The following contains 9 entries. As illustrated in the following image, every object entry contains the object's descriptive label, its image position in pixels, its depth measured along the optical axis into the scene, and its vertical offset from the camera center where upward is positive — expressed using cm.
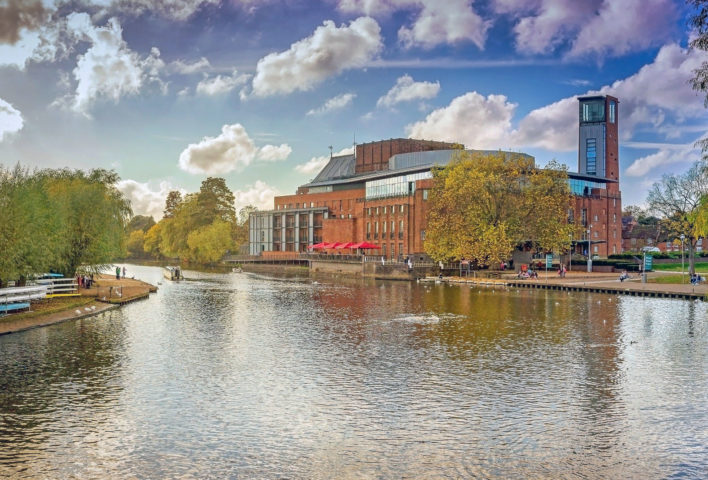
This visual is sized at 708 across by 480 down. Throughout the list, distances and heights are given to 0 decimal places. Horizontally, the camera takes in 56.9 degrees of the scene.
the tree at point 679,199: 8698 +865
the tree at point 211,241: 15788 +324
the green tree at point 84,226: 5687 +246
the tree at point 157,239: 19800 +452
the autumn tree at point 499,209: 8593 +663
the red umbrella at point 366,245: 12400 +212
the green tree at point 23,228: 3984 +163
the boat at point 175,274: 9844 -312
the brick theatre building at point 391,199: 12444 +1277
